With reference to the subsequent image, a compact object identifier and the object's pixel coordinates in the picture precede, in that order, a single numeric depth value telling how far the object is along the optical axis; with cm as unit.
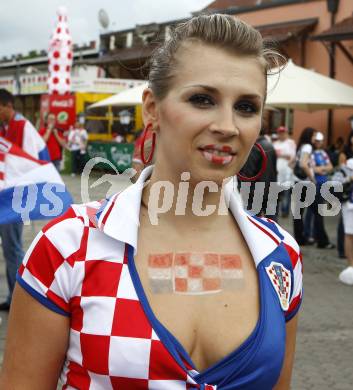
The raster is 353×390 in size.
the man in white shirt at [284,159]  1316
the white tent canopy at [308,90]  1059
